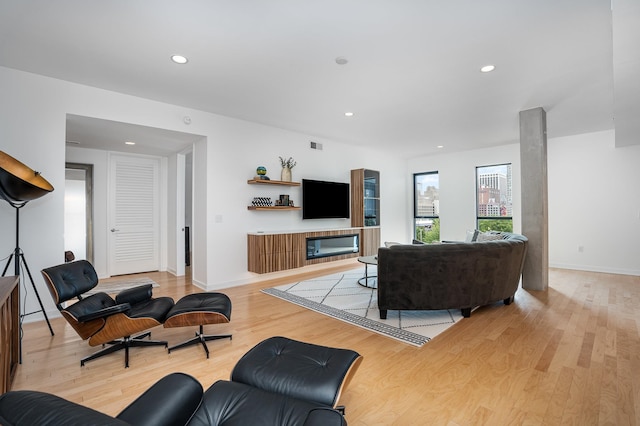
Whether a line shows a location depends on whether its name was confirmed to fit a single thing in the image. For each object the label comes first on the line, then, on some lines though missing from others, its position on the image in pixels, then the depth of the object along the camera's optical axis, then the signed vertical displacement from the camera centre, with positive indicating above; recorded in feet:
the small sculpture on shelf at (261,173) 16.74 +2.31
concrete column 14.38 +0.72
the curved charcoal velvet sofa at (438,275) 10.38 -2.14
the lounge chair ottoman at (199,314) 8.25 -2.73
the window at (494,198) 22.58 +1.14
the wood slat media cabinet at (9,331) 5.90 -2.57
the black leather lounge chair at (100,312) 7.72 -2.59
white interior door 18.33 +0.10
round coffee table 15.07 -3.57
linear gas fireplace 18.35 -2.04
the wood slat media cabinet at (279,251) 15.89 -2.00
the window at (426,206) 26.84 +0.62
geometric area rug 9.93 -3.80
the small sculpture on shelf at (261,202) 16.92 +0.72
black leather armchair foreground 2.36 -2.74
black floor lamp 8.44 +0.95
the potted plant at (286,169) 17.97 +2.70
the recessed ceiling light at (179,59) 9.74 +5.10
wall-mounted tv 19.34 +0.98
